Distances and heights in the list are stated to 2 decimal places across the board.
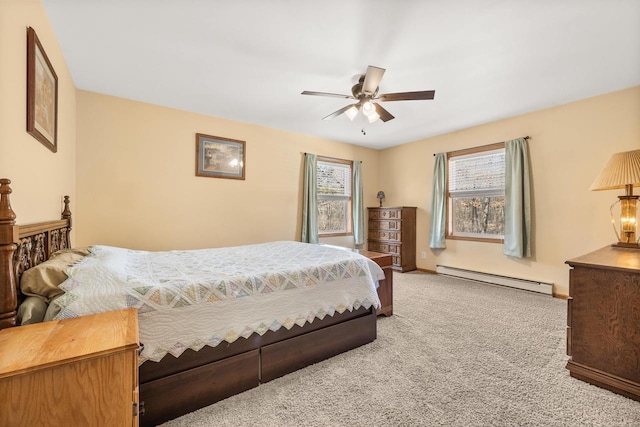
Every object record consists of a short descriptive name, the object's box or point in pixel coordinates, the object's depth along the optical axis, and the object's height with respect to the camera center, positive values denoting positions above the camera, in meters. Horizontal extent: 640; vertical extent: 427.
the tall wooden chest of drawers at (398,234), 4.83 -0.41
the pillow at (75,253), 1.72 -0.29
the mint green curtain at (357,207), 5.22 +0.11
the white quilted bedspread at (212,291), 1.33 -0.47
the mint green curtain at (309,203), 4.52 +0.16
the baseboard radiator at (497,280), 3.53 -0.98
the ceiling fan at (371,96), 2.25 +1.09
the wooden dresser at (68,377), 0.75 -0.51
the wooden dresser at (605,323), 1.60 -0.70
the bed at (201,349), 1.06 -0.88
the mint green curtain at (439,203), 4.59 +0.18
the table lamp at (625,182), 2.25 +0.29
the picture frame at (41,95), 1.53 +0.76
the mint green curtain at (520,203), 3.65 +0.15
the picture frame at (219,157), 3.65 +0.78
